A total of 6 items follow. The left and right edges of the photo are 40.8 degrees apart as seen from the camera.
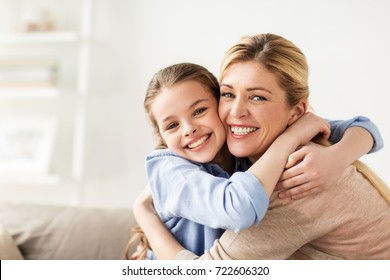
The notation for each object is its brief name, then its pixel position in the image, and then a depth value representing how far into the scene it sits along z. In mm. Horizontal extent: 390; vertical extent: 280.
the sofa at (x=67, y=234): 1636
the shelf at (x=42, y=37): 2686
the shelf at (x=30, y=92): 2732
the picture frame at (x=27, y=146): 2787
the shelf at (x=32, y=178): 2748
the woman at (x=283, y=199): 1047
